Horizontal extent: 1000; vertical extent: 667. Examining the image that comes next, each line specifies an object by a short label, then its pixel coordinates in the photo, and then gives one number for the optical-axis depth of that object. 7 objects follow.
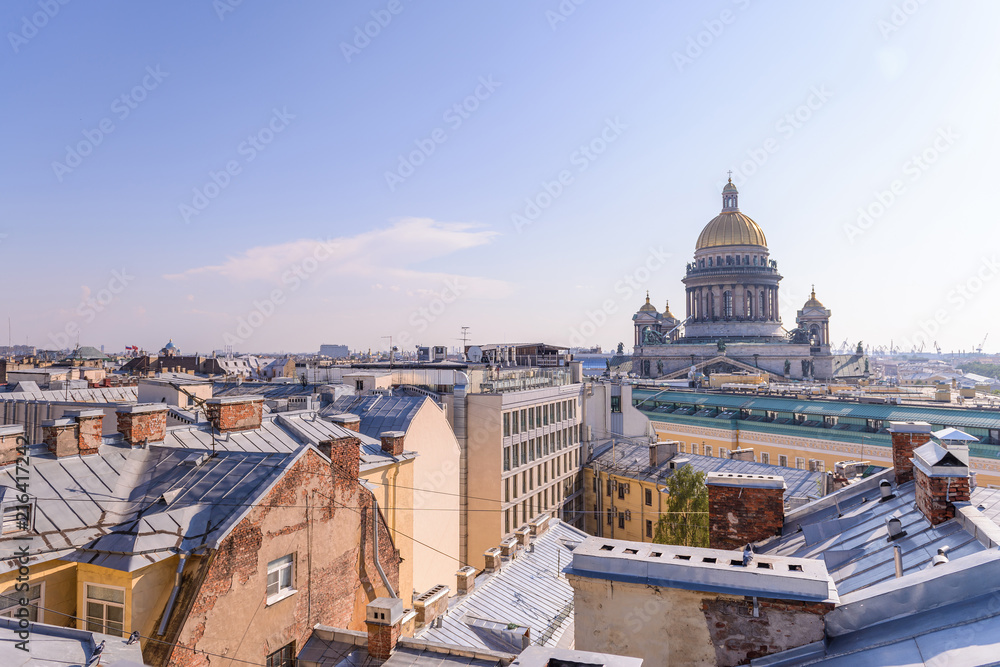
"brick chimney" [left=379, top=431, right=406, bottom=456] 19.20
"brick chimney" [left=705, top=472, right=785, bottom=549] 13.17
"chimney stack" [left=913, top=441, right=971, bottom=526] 10.12
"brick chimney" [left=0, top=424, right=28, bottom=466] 11.52
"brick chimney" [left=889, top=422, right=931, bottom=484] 13.59
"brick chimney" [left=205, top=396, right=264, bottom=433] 15.23
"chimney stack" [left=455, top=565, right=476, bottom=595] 17.56
